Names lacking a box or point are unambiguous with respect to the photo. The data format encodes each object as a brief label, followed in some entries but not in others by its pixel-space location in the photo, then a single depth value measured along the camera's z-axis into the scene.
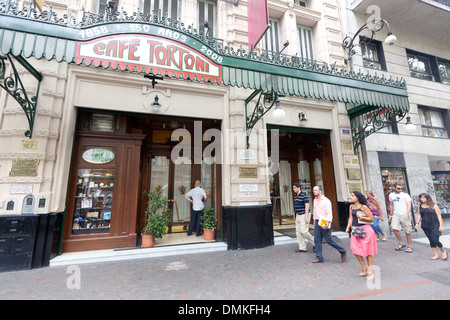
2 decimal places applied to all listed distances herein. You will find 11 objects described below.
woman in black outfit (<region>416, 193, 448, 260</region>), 4.87
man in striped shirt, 5.59
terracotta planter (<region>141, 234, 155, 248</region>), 5.71
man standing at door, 7.21
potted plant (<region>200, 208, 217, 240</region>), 6.39
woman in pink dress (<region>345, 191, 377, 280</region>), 3.82
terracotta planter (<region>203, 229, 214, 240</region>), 6.38
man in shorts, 5.68
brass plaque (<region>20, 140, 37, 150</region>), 4.76
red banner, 5.14
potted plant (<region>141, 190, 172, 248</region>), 5.75
